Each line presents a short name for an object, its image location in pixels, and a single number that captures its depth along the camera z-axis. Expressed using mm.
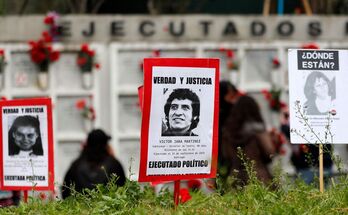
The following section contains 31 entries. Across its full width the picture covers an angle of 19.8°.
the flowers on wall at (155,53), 11094
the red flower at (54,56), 11055
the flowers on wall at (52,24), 11156
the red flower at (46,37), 11077
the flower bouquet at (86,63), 11016
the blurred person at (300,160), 10375
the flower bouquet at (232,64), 11210
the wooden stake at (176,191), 5203
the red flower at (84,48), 11031
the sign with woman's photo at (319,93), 5742
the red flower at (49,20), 11133
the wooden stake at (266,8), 12383
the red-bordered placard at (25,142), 6672
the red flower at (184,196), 5582
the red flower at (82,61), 11000
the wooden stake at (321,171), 5378
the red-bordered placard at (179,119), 5285
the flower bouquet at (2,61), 11000
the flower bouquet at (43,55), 10992
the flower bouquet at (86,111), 11031
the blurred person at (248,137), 7969
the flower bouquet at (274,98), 11227
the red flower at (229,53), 11219
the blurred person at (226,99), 8697
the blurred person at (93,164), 8403
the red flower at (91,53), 11031
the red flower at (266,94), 11259
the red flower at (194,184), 9446
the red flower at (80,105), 11023
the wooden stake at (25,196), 6002
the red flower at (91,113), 11031
